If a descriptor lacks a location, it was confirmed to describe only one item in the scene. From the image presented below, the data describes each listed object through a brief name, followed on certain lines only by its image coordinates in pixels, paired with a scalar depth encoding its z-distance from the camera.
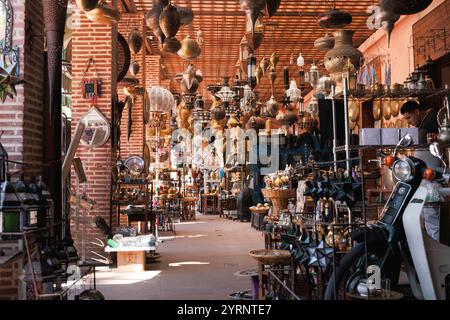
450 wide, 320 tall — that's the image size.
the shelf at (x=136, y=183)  7.98
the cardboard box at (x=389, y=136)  4.81
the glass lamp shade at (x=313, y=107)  10.66
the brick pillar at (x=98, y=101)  7.29
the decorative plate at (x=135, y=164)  8.61
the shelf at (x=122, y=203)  7.57
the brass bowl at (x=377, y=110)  8.61
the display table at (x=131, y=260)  6.67
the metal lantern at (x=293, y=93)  9.92
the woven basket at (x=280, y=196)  9.43
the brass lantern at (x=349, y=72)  5.47
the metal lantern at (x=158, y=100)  9.55
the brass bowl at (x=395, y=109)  8.39
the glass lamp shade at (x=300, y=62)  8.36
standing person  5.11
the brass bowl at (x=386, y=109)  8.49
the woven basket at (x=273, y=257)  4.07
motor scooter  3.63
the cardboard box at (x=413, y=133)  4.86
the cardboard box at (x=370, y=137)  4.79
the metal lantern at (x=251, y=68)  7.20
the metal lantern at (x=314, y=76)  8.47
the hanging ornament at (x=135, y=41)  7.44
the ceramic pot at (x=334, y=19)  5.37
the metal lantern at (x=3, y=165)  3.31
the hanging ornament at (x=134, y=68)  9.29
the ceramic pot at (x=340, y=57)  5.52
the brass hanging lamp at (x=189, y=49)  6.40
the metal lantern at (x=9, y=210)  3.10
